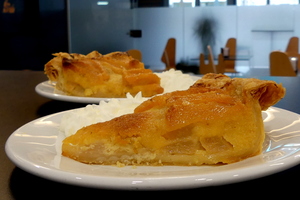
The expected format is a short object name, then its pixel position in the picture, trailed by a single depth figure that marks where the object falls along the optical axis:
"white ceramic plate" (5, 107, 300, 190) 0.40
